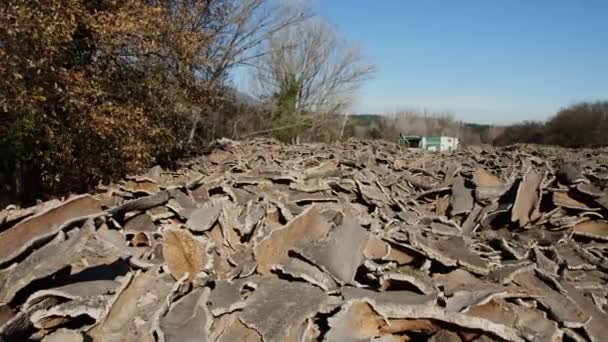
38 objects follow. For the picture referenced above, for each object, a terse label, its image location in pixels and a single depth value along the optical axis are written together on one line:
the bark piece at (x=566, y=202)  3.39
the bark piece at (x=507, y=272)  2.21
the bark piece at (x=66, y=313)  1.76
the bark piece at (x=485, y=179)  3.91
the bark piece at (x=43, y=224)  2.28
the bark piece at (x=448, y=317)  1.87
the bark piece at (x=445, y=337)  1.89
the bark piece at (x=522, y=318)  1.95
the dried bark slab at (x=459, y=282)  2.11
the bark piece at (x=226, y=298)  1.84
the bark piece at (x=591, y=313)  2.04
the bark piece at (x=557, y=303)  2.07
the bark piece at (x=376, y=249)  2.40
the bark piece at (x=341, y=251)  2.10
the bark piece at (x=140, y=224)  2.64
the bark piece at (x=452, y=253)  2.27
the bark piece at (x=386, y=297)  1.91
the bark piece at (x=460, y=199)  3.59
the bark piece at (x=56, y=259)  1.95
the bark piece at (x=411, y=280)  2.03
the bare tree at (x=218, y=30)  6.83
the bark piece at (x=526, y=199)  3.24
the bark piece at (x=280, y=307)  1.76
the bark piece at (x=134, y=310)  1.68
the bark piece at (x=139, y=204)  2.72
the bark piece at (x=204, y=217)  2.53
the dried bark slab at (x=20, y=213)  2.68
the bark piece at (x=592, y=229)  3.12
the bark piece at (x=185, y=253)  2.17
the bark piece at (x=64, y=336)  1.70
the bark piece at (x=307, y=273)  2.02
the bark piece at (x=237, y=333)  1.75
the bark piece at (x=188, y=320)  1.67
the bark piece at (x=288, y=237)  2.22
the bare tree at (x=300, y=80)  21.67
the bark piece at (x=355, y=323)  1.76
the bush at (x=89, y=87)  4.18
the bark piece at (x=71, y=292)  1.83
